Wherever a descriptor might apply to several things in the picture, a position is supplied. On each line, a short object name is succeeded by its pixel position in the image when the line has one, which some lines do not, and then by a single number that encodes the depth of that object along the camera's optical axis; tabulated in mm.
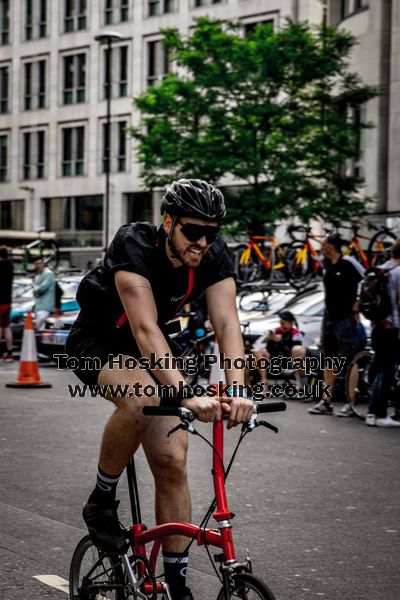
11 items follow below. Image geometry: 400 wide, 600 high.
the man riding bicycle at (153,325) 3977
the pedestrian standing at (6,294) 20250
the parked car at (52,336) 20109
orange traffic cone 15133
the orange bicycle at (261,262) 25141
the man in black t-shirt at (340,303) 12625
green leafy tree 31547
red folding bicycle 3488
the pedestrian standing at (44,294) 20938
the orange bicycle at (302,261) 24453
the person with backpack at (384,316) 11680
